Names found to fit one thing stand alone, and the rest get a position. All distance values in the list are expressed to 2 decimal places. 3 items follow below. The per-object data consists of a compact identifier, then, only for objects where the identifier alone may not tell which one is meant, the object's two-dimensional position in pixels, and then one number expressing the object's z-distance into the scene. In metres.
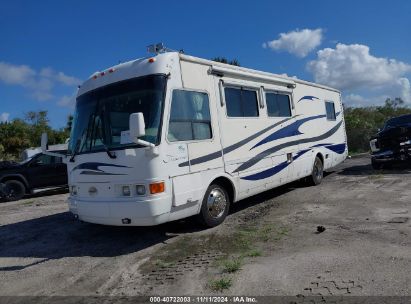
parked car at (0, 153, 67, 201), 14.21
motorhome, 6.25
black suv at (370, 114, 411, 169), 13.43
